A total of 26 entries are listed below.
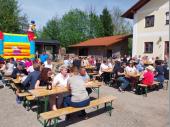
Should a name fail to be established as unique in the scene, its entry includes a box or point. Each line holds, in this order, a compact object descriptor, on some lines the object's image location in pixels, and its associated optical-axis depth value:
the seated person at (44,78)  3.89
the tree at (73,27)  23.11
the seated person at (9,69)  6.14
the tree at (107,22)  23.47
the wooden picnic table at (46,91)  3.35
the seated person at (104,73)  7.02
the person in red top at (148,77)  5.45
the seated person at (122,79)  5.82
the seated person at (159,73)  6.15
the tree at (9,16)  14.90
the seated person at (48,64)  6.02
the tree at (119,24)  29.45
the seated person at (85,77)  4.36
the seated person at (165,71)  6.81
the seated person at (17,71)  5.61
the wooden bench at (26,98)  3.91
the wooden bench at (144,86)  5.34
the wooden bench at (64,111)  2.95
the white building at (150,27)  11.21
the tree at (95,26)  23.82
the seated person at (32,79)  4.04
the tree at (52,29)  24.59
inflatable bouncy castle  8.47
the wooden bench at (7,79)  5.98
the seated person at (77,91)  3.28
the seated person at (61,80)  3.77
